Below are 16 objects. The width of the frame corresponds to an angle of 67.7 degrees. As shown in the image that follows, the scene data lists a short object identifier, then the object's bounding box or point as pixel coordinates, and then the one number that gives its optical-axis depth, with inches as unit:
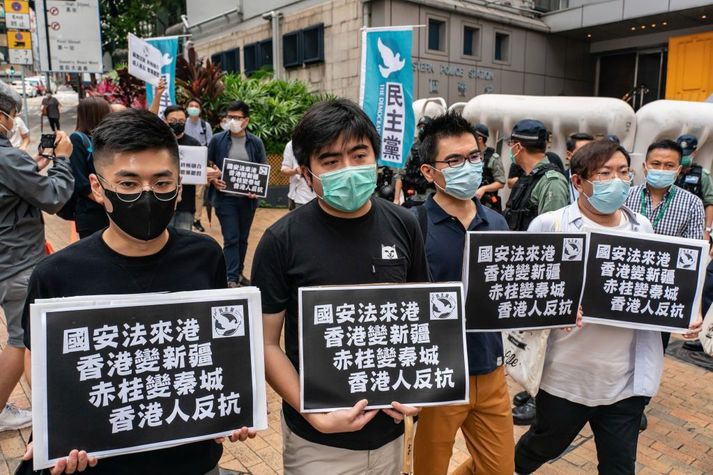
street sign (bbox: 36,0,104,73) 511.2
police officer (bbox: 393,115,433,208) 270.7
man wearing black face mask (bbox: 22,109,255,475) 64.4
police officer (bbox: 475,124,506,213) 260.4
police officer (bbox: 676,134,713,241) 204.2
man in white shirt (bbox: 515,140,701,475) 100.4
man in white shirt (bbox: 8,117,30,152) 156.9
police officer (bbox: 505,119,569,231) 162.2
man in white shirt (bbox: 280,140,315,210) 266.7
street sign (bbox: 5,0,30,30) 561.6
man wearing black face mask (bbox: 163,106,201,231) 231.5
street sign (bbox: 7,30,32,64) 569.3
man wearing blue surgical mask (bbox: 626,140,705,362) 154.5
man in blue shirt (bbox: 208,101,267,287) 238.4
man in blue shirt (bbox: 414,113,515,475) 96.0
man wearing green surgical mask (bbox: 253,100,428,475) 73.4
